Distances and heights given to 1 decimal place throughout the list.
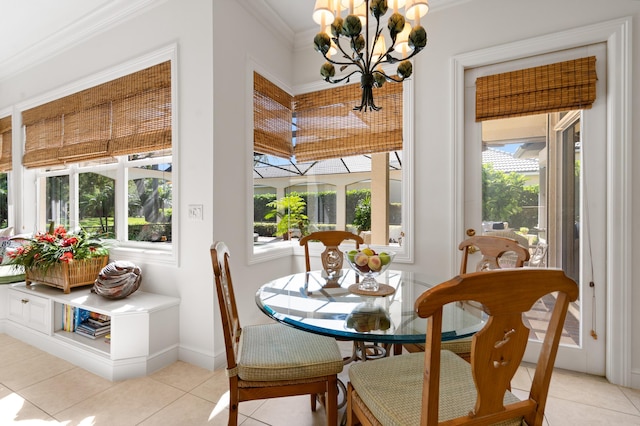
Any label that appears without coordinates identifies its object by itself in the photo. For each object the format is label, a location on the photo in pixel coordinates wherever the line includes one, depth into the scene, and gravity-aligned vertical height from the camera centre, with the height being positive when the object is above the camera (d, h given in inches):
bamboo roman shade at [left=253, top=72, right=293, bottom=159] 107.2 +34.2
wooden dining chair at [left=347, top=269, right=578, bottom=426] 30.7 -16.2
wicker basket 99.6 -20.5
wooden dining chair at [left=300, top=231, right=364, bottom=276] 88.8 -8.2
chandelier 56.3 +34.2
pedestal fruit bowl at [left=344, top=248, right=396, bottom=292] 63.6 -10.8
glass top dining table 45.5 -17.3
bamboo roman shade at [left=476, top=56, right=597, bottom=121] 83.8 +34.4
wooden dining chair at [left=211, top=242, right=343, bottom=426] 52.4 -26.9
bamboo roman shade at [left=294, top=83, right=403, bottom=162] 106.9 +32.1
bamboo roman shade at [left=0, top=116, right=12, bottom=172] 154.9 +34.8
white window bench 83.2 -35.1
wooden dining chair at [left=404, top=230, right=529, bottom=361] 63.0 -10.0
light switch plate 90.4 -0.1
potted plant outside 128.4 -1.4
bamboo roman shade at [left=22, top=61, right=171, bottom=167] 100.6 +34.1
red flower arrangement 98.6 -12.4
